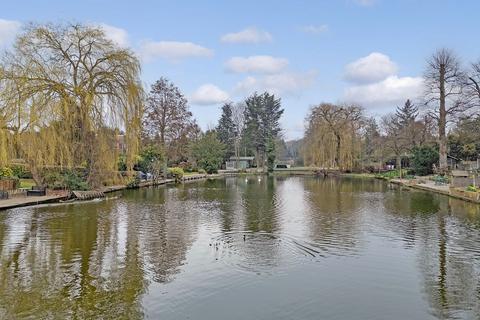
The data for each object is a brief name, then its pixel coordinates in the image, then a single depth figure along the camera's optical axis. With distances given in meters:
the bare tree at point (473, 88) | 33.81
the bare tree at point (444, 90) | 36.01
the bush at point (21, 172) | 28.30
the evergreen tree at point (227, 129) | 79.31
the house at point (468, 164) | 35.81
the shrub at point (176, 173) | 42.35
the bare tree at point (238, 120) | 77.75
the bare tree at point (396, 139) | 53.41
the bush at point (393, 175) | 44.12
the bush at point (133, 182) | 30.39
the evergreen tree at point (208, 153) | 59.06
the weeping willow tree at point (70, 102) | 22.98
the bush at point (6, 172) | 24.76
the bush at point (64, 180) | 23.98
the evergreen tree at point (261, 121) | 77.06
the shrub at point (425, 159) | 40.91
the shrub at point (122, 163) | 32.10
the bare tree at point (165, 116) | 46.44
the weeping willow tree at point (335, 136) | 53.81
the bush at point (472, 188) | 22.40
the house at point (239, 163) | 74.21
